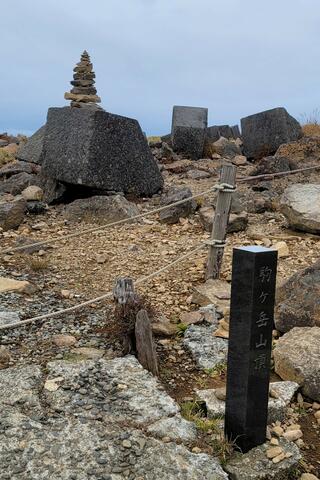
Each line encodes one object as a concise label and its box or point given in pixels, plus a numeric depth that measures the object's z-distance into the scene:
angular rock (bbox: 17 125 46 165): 11.41
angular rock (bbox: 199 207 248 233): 7.38
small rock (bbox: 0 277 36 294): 5.37
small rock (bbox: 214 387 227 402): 3.47
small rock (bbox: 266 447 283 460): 3.01
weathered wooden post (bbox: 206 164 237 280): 5.51
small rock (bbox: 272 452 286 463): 2.97
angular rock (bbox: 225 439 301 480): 2.87
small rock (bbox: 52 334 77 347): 4.27
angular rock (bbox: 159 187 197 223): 7.99
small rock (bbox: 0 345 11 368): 3.96
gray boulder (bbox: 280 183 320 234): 7.05
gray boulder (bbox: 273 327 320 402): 3.74
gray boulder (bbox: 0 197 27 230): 7.71
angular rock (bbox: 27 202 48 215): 8.43
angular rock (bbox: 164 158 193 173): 12.19
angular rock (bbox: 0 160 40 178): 10.84
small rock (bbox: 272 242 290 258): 6.33
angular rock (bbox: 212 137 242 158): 14.29
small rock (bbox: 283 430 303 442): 3.27
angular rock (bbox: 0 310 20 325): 4.62
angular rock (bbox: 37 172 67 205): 8.91
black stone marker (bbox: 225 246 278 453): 2.83
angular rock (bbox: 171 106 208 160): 14.19
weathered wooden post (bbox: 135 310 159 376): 3.91
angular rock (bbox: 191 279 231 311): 5.07
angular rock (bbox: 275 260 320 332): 4.39
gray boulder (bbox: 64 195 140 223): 7.91
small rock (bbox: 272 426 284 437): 3.24
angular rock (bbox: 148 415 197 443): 3.11
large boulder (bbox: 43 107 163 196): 8.42
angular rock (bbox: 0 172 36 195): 9.54
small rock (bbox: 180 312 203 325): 4.79
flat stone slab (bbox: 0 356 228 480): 2.80
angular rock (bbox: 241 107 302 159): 13.30
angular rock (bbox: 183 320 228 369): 4.16
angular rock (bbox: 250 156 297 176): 10.36
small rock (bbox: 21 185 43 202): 8.83
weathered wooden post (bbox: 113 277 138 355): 4.10
